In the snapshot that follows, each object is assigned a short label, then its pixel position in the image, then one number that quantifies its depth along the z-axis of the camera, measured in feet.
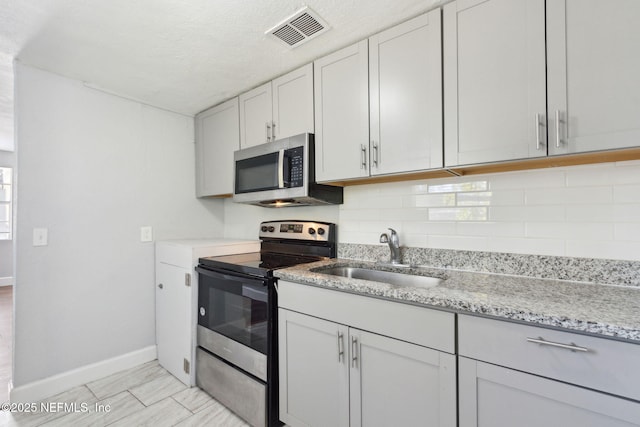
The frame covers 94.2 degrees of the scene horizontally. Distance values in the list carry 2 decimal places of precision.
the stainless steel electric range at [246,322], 5.40
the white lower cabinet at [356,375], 3.70
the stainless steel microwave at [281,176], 6.19
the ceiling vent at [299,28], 4.96
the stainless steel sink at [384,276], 5.27
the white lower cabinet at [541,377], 2.70
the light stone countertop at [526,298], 2.80
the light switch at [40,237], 6.55
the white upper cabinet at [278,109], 6.36
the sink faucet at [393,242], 5.92
